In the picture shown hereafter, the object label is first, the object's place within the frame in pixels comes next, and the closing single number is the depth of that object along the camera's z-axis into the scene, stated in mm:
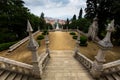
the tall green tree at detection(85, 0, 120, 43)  10986
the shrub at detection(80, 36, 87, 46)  10679
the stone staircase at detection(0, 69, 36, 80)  3495
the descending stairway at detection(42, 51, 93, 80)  3982
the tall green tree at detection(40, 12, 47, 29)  24484
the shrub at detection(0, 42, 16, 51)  9708
